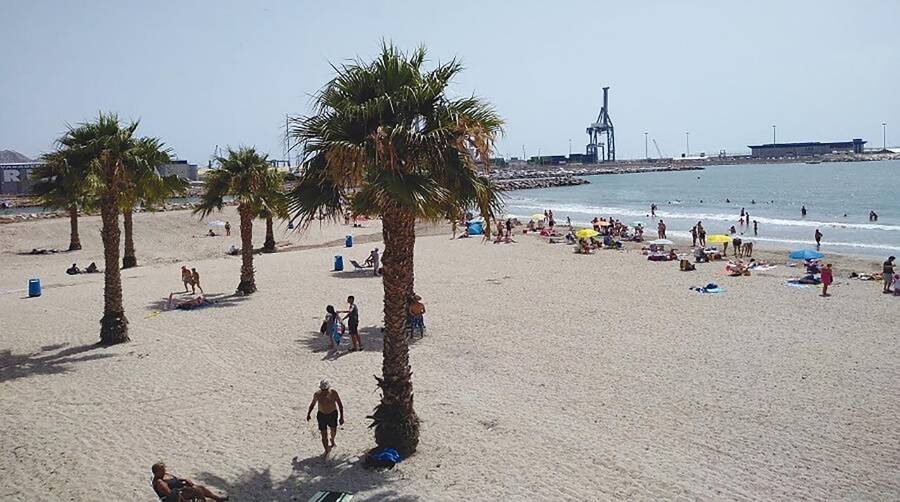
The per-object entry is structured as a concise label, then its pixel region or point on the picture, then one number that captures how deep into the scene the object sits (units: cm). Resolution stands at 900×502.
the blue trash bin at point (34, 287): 1964
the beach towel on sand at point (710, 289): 1938
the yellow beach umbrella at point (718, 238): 2727
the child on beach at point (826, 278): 1847
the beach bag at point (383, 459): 791
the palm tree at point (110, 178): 1305
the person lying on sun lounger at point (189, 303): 1733
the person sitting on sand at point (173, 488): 668
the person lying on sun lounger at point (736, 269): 2250
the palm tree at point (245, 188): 1927
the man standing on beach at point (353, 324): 1307
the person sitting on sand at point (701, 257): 2659
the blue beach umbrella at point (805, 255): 2342
